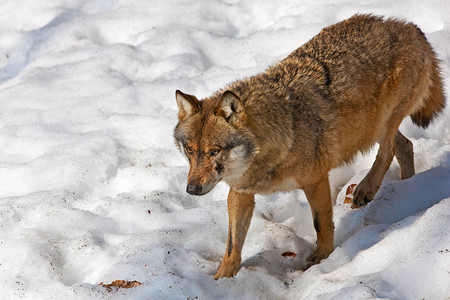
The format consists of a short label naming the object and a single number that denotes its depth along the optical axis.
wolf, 9.23
